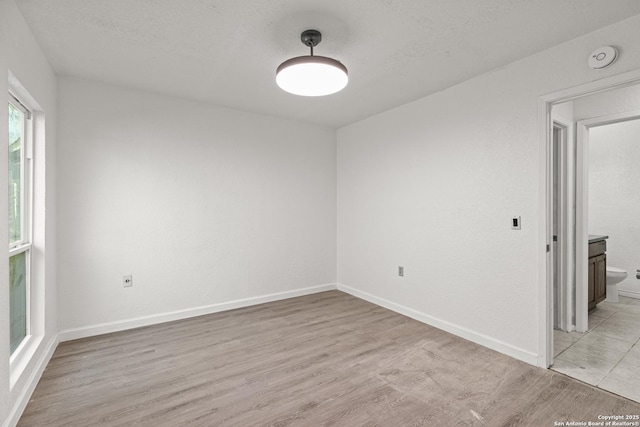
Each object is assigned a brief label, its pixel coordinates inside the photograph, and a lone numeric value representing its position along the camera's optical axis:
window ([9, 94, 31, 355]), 2.15
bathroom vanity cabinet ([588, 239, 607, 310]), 3.52
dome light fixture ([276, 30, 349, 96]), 2.11
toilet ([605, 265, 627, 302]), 3.94
